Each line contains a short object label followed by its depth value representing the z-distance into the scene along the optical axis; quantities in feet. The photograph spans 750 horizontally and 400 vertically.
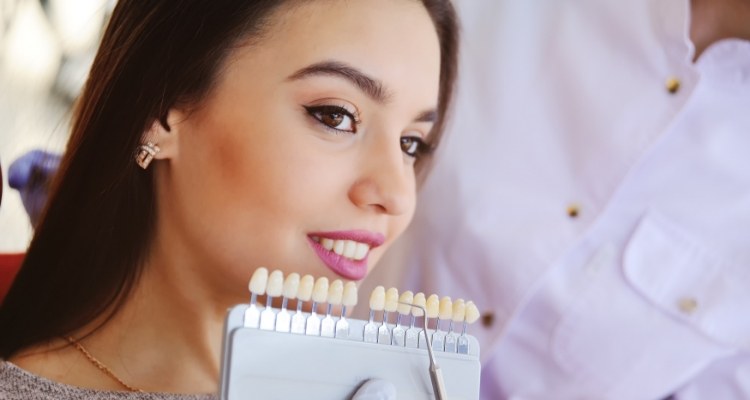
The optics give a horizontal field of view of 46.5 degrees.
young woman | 3.09
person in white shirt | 4.14
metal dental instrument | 2.48
